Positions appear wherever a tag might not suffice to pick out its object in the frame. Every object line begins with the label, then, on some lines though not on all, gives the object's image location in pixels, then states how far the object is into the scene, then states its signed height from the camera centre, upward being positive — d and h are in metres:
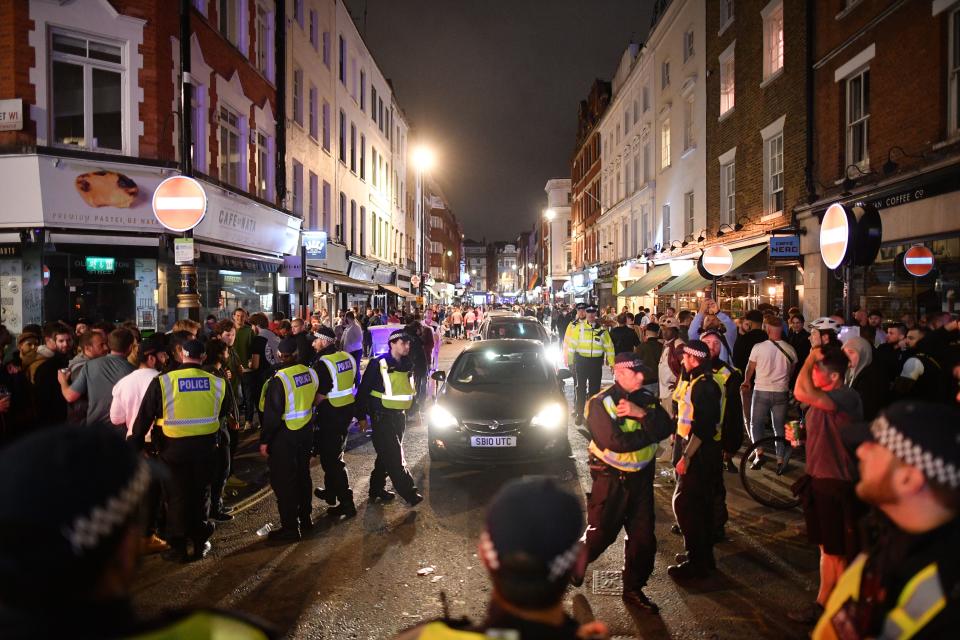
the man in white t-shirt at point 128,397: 5.50 -0.72
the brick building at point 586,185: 42.22 +9.53
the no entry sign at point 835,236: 6.79 +0.85
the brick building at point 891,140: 10.31 +3.22
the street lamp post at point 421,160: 31.89 +8.03
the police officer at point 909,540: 1.75 -0.68
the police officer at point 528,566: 1.63 -0.66
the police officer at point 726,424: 5.61 -1.03
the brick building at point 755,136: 15.20 +4.76
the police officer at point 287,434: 5.73 -1.10
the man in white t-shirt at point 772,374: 8.18 -0.82
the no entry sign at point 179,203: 10.37 +1.83
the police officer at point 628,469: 4.50 -1.14
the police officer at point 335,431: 6.51 -1.23
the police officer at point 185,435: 5.30 -1.02
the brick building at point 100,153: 11.87 +3.26
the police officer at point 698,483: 4.94 -1.35
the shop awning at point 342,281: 22.44 +1.28
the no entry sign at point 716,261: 13.30 +1.09
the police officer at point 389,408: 6.77 -1.02
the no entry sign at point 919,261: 9.95 +0.79
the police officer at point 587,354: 11.23 -0.74
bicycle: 6.75 -2.00
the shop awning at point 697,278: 16.86 +1.09
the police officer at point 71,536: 1.21 -0.44
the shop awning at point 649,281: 24.08 +1.23
